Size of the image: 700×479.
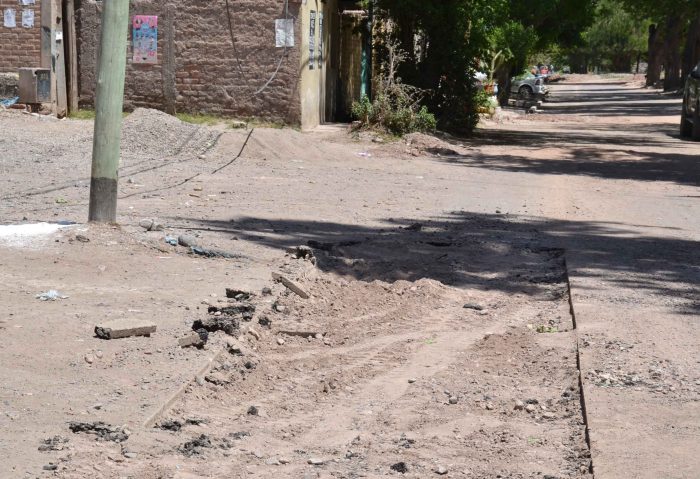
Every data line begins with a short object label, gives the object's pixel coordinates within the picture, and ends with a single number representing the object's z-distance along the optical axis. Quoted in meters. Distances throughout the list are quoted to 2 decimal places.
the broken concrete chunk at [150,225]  14.28
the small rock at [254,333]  9.76
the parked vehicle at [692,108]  36.83
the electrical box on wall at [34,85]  30.24
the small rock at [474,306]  11.60
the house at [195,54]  30.57
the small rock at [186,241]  13.38
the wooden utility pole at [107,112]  13.33
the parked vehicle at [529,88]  67.96
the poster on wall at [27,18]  31.48
